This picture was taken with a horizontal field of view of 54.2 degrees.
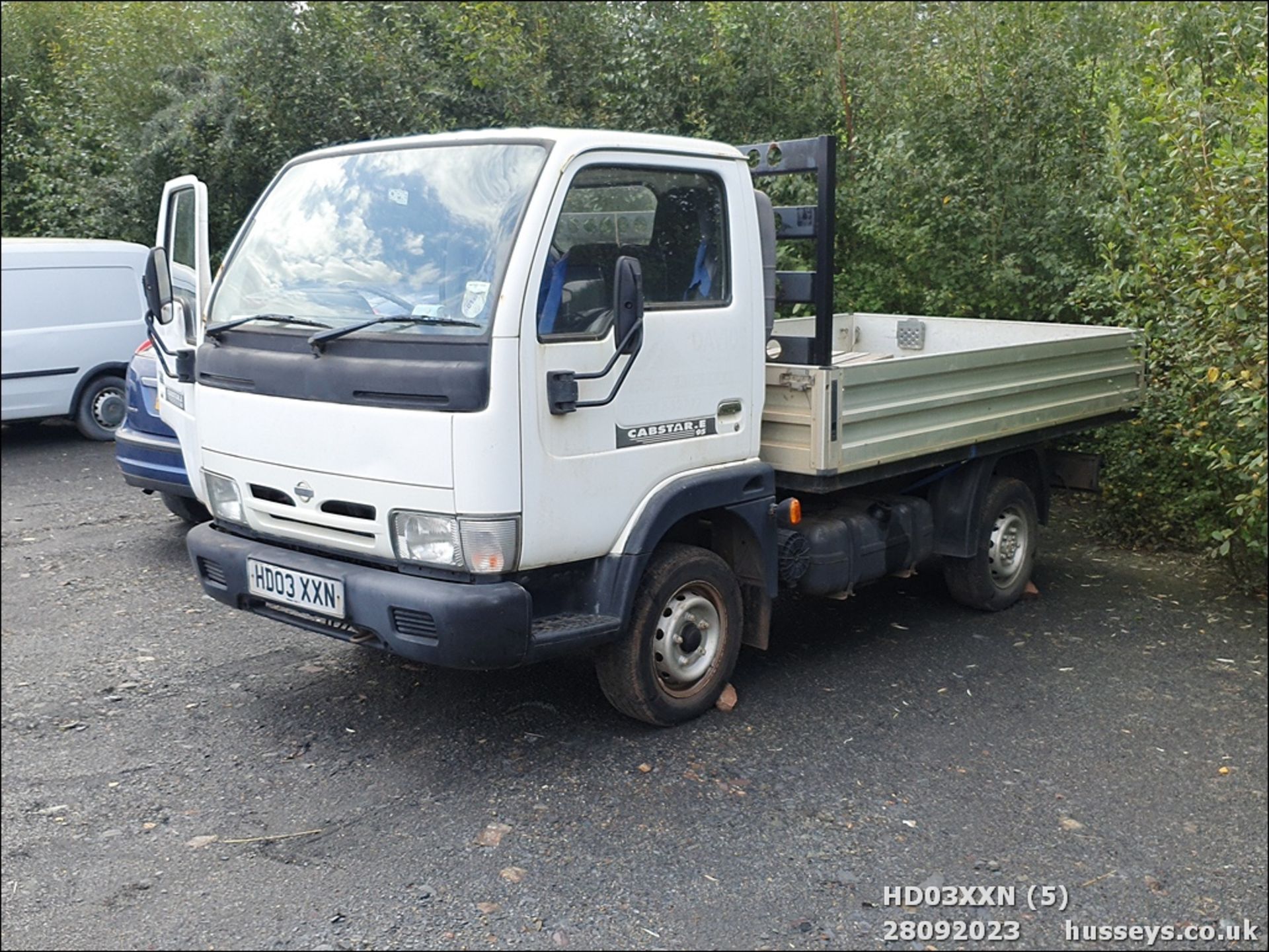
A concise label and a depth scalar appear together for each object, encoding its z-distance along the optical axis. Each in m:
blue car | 7.30
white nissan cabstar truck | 4.25
